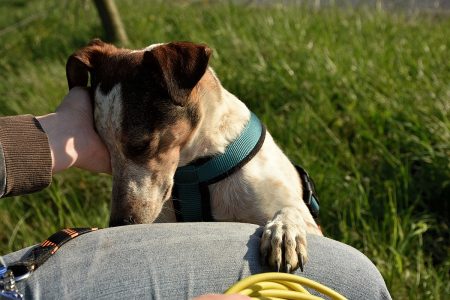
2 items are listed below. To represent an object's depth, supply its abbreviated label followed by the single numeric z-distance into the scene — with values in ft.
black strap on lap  2.65
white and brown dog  3.32
